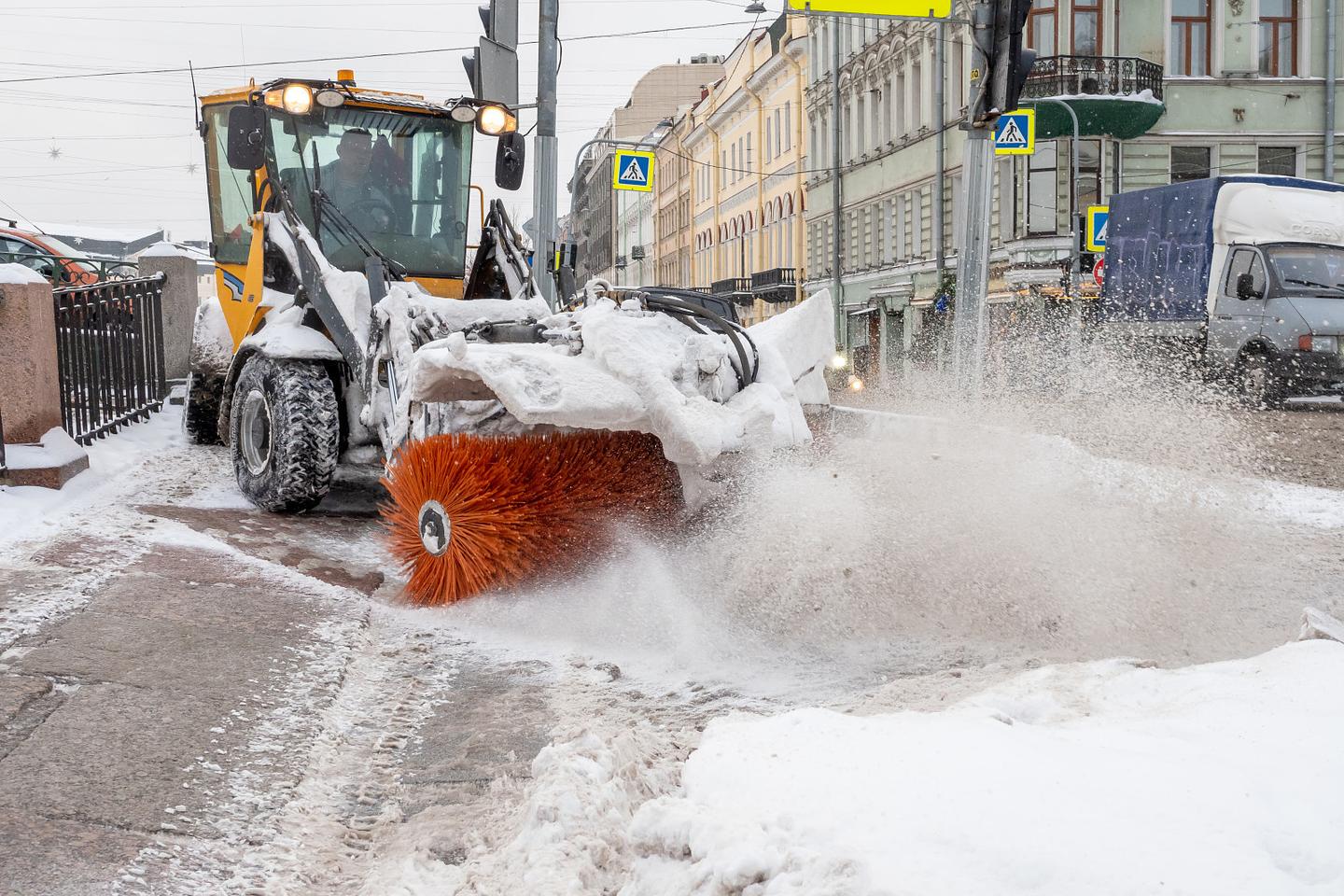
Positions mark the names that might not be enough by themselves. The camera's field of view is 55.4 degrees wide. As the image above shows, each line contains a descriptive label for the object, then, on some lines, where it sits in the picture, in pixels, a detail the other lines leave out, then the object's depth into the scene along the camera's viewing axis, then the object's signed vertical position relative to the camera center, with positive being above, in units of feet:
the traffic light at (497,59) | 37.14 +8.16
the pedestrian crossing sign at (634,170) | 66.23 +8.50
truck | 53.16 +2.16
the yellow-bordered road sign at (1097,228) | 77.66 +5.98
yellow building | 158.81 +22.76
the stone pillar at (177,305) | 44.73 +1.25
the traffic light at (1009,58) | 26.89 +5.78
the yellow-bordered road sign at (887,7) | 42.55 +10.85
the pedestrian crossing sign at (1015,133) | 42.47 +6.63
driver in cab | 26.13 +3.10
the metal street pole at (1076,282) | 79.77 +2.84
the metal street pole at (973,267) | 30.01 +1.45
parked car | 54.03 +3.62
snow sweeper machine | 17.16 -0.34
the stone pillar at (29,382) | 22.86 -0.70
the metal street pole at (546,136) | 43.62 +6.79
